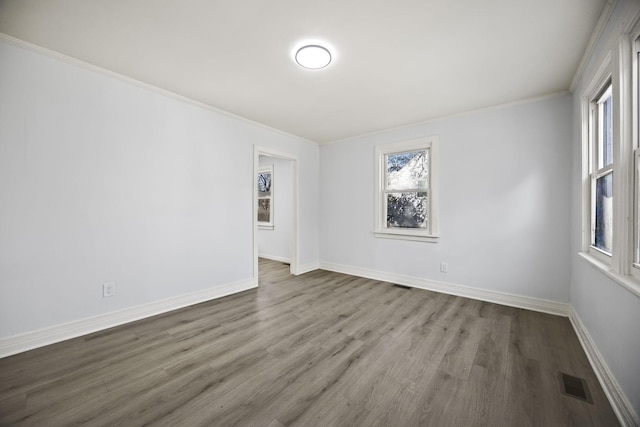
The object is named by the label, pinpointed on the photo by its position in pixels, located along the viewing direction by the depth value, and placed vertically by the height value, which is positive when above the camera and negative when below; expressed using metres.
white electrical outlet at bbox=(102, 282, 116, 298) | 2.58 -0.77
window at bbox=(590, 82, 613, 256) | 2.03 +0.37
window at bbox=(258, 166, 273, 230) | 6.13 +0.40
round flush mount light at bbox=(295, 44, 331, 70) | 2.18 +1.39
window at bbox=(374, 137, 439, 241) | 3.90 +0.42
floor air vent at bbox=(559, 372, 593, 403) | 1.67 -1.15
